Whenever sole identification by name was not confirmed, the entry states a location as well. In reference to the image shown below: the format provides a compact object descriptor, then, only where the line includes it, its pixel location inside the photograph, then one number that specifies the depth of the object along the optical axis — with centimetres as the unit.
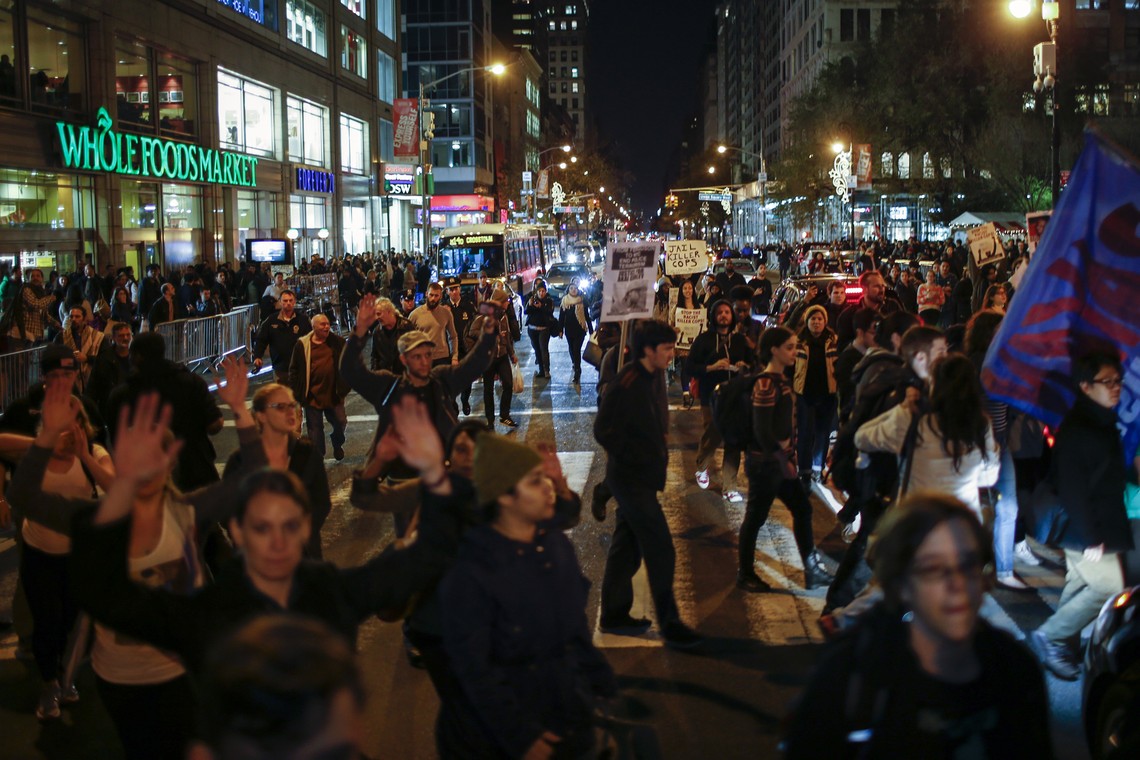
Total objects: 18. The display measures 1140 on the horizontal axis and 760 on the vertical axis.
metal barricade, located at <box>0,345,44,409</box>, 1444
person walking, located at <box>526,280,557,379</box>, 1856
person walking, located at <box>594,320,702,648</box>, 658
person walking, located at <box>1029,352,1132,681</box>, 563
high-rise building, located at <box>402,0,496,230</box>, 8300
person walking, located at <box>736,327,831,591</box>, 754
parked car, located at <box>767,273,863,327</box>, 1833
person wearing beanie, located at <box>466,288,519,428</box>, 1415
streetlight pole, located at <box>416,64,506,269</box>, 3800
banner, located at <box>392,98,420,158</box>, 3844
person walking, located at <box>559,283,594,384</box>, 1812
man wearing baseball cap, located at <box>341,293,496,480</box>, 705
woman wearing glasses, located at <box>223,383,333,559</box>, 536
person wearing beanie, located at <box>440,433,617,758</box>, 345
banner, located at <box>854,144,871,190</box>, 4369
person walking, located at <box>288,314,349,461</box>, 1192
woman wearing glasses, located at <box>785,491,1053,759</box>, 278
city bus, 3734
